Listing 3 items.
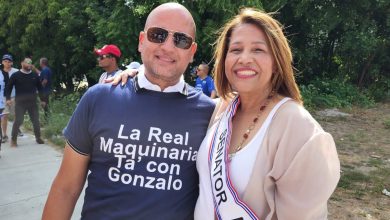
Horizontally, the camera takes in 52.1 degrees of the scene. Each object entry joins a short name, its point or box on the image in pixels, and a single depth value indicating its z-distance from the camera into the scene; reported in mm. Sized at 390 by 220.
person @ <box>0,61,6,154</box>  7295
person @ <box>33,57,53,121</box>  10487
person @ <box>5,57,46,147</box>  7755
